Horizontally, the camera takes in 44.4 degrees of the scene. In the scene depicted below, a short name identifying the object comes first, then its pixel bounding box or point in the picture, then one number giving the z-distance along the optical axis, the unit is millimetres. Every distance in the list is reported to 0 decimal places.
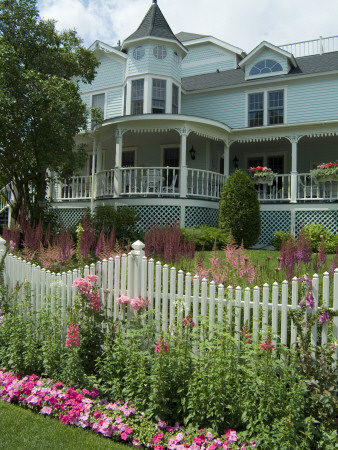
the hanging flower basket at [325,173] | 14367
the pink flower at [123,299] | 4703
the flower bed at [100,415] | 3369
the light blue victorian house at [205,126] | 15188
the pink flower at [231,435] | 3250
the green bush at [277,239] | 13556
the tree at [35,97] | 11805
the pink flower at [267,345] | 3430
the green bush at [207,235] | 12476
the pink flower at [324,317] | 3617
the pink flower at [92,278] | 4883
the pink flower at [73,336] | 4270
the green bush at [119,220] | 13298
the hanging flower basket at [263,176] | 15586
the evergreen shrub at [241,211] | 13547
